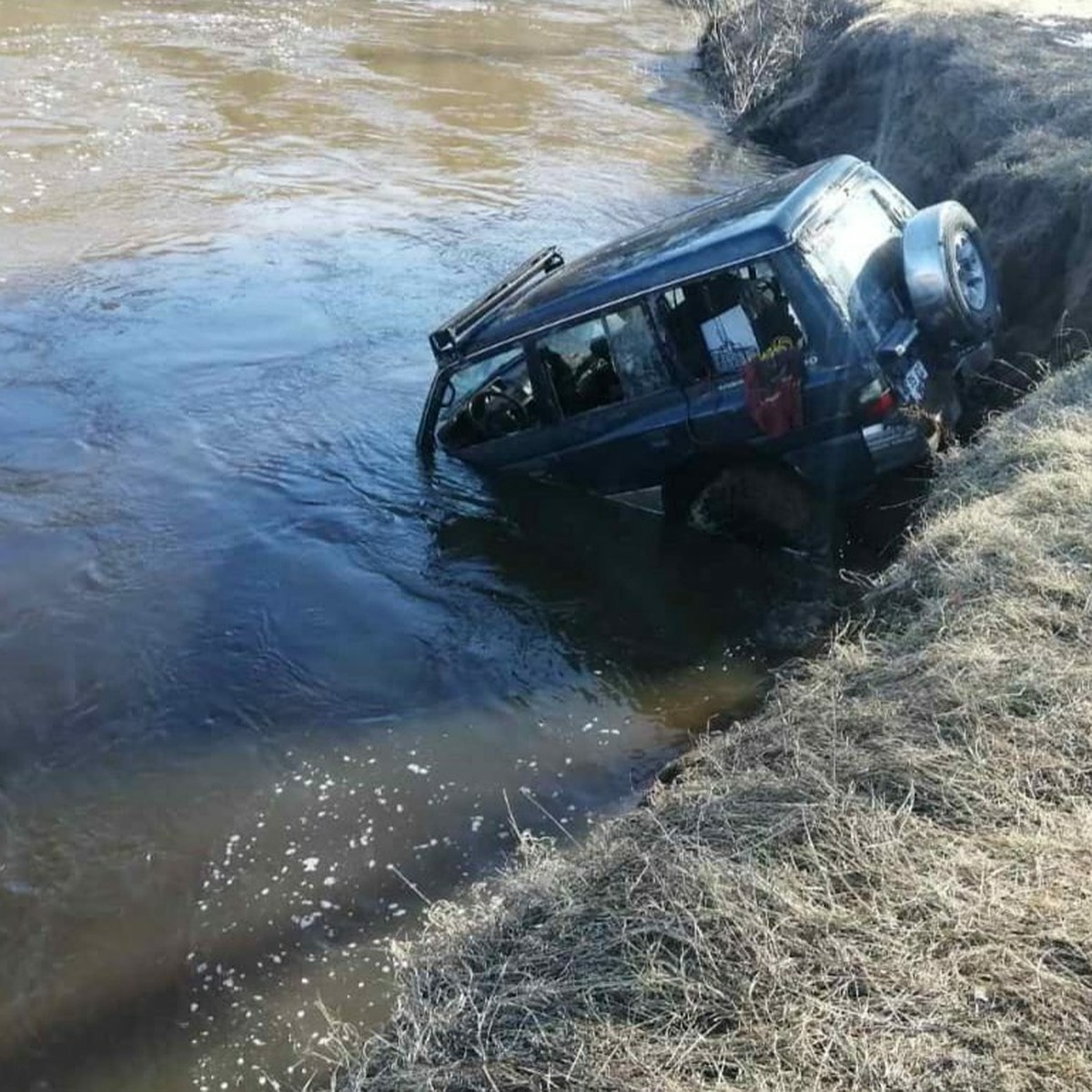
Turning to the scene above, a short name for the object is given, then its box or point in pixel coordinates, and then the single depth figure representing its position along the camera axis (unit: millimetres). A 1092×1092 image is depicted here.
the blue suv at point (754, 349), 6539
